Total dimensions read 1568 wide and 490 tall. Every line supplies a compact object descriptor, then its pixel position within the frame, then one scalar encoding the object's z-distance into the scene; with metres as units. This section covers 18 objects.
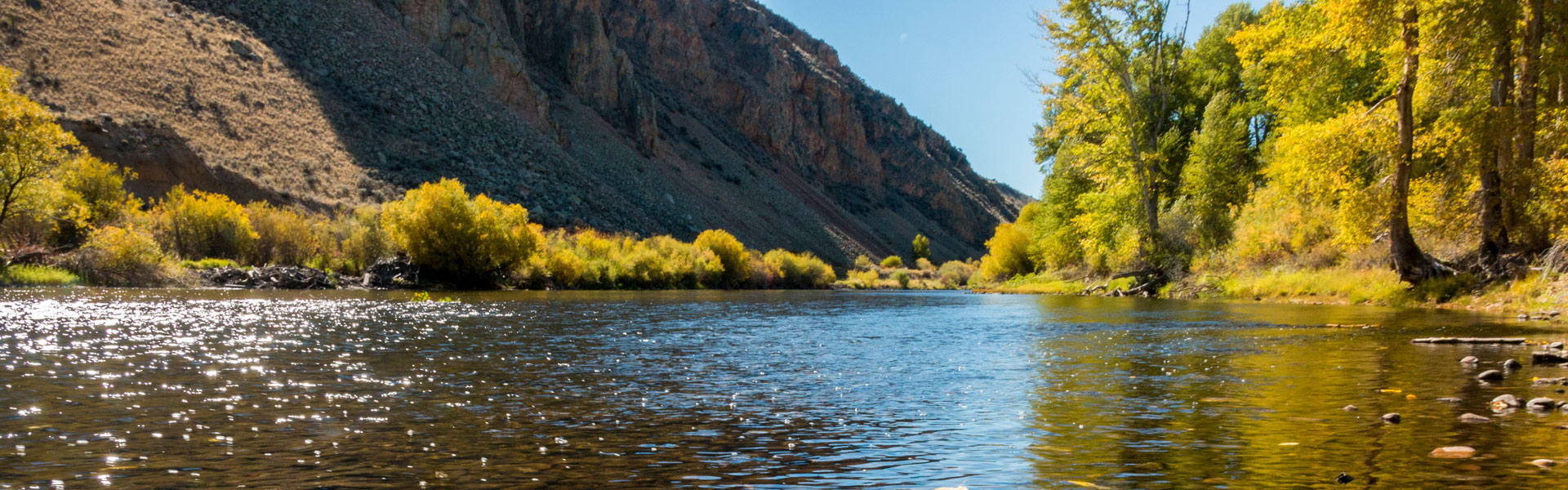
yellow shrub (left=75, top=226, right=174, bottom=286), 35.41
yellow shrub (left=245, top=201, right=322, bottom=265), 47.88
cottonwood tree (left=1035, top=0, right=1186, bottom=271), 32.22
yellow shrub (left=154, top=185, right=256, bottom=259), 44.44
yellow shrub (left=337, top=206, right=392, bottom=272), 48.69
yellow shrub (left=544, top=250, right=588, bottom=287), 52.22
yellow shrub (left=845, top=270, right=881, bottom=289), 88.19
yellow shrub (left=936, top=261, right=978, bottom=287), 96.94
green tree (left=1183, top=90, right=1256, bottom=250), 31.98
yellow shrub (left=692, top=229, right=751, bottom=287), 70.38
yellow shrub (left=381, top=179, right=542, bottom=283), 45.22
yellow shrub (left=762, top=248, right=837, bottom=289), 77.82
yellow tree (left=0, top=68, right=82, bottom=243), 31.62
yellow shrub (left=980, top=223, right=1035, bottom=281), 58.38
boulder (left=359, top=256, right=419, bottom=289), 45.19
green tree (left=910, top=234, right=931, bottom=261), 145.62
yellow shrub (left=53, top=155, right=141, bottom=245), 37.41
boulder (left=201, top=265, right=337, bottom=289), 40.50
